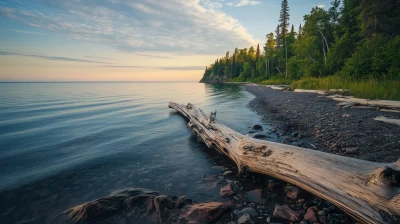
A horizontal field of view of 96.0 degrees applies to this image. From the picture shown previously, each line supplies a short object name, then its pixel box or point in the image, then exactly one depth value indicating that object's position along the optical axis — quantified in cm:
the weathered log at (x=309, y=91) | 1690
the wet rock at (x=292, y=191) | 329
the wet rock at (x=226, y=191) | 361
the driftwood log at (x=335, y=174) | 216
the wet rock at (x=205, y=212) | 288
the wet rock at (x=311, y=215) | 271
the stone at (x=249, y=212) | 295
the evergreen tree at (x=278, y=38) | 5917
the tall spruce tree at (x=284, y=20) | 5301
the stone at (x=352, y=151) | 463
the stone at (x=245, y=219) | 276
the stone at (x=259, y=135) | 714
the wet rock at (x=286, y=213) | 279
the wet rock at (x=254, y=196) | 338
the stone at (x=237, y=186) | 371
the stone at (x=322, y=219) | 266
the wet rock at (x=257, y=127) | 865
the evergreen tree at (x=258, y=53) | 9108
